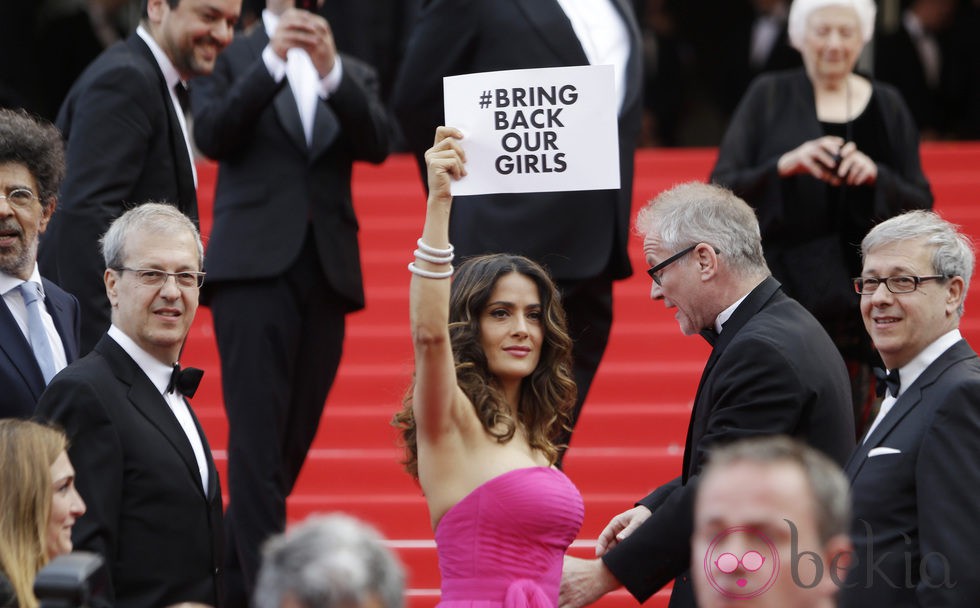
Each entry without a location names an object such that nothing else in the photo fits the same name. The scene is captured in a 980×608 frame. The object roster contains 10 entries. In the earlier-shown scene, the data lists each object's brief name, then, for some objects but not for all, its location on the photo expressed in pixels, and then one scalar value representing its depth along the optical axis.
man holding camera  12.12
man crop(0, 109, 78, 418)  9.27
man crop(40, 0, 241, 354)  11.13
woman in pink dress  8.58
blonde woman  7.29
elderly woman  12.45
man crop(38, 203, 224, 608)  8.22
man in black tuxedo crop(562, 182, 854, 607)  8.86
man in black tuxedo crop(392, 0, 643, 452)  11.53
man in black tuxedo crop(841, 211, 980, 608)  8.02
